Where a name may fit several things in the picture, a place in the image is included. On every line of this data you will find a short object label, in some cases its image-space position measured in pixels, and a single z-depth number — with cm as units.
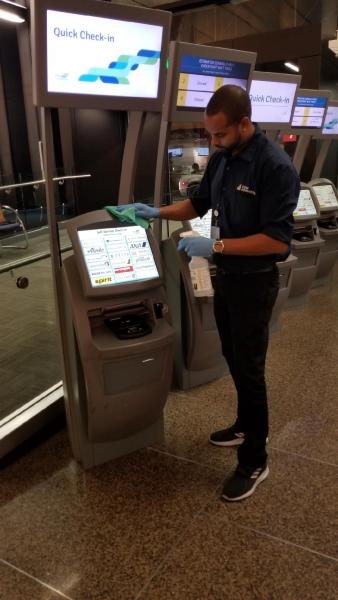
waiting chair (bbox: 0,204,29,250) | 461
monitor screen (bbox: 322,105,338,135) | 515
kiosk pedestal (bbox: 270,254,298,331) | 379
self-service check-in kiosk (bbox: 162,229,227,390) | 290
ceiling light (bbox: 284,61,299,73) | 836
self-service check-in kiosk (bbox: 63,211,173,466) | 207
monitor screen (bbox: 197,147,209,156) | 456
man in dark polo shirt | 185
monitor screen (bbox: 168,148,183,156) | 480
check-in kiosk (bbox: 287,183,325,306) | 444
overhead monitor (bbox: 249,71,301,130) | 362
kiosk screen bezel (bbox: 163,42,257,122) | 259
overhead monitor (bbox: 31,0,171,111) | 185
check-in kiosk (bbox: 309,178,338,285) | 488
